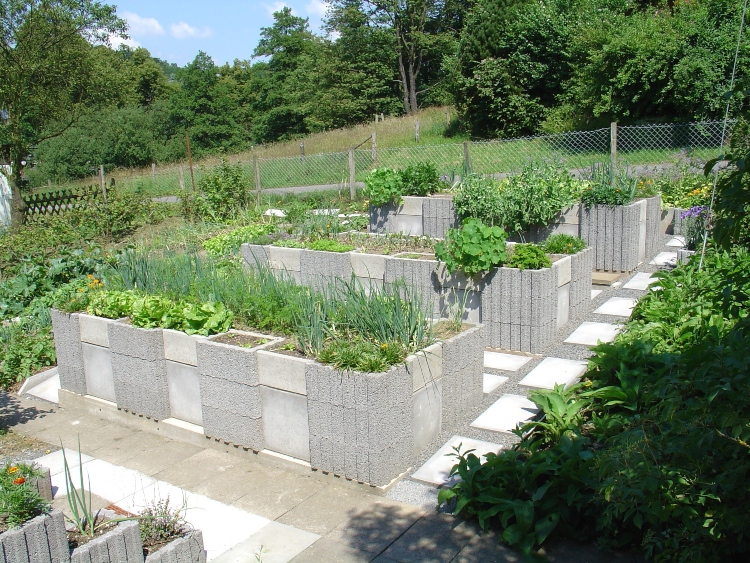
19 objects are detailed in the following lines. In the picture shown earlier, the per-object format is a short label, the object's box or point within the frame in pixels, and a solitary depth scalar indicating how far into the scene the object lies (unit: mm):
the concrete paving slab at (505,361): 5847
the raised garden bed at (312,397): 4094
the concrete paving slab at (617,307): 6801
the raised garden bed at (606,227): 8062
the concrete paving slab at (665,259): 8203
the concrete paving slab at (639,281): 7541
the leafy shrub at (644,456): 2625
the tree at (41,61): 15984
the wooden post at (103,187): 15430
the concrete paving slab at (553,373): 5383
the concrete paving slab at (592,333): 6152
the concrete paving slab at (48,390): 6223
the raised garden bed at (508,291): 6074
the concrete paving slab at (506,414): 4746
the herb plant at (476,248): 6004
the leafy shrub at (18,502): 3100
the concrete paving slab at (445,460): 4141
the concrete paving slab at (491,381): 5379
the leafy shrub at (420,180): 9531
